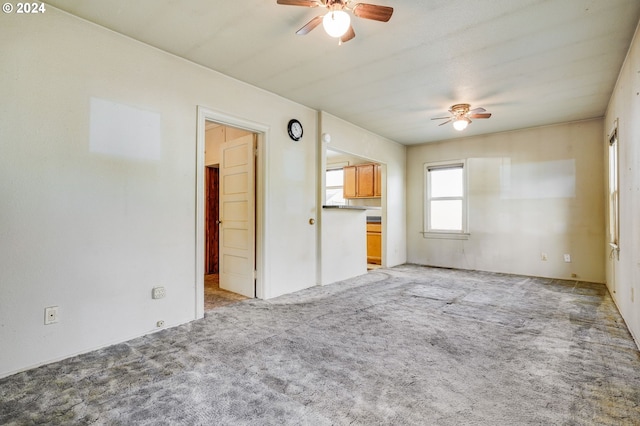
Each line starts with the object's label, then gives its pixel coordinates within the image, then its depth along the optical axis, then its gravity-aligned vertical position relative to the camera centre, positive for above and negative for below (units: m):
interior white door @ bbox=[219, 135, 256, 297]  4.03 -0.02
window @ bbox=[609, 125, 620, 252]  3.51 +0.23
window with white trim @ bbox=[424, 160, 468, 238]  6.24 +0.28
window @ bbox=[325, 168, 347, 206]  7.88 +0.68
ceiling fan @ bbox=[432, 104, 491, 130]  4.24 +1.36
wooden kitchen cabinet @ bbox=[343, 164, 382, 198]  6.88 +0.74
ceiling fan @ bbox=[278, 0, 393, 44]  2.03 +1.32
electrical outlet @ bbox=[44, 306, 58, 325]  2.25 -0.72
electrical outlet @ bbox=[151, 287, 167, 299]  2.84 -0.71
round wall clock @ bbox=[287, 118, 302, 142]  4.23 +1.15
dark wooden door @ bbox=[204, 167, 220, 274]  5.70 -0.14
